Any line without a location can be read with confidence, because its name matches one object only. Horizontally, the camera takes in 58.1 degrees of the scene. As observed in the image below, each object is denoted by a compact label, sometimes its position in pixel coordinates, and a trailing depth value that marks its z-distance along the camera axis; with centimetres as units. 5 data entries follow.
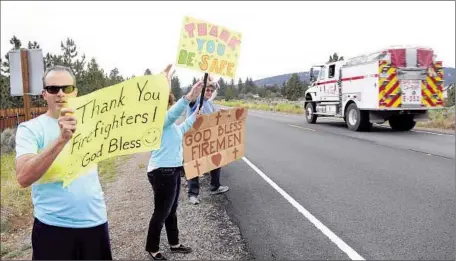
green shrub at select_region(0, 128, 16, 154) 1666
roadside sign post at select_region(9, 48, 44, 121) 692
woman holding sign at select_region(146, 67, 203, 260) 387
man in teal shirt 222
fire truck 1474
